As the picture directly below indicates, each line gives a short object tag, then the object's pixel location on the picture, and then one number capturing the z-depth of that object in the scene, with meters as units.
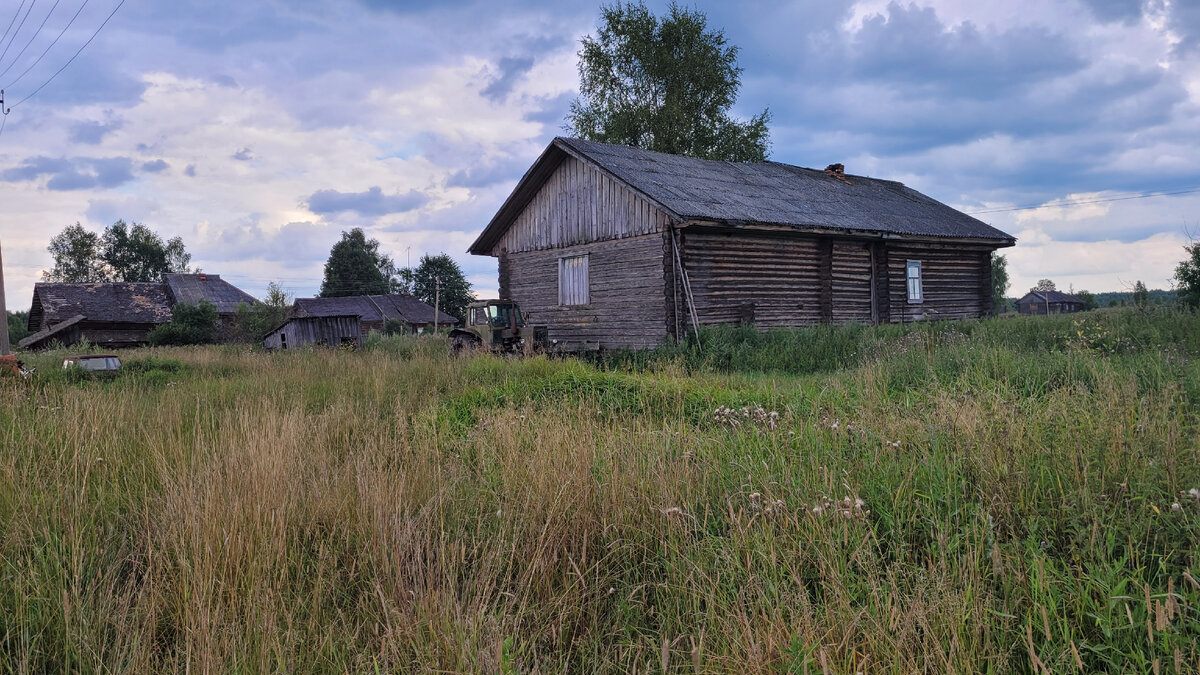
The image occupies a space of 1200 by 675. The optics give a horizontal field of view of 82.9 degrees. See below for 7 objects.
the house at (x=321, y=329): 29.28
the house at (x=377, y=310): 53.03
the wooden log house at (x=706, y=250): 16.06
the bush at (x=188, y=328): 35.12
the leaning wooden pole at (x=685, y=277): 15.62
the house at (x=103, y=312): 37.72
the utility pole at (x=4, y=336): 16.92
